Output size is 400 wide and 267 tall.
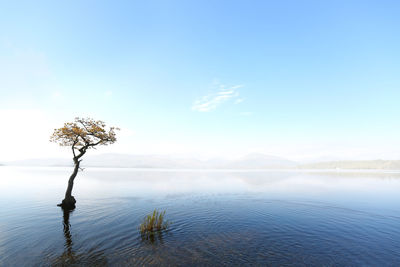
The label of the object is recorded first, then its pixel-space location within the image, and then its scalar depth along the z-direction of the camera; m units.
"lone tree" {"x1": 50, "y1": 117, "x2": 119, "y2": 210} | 29.44
